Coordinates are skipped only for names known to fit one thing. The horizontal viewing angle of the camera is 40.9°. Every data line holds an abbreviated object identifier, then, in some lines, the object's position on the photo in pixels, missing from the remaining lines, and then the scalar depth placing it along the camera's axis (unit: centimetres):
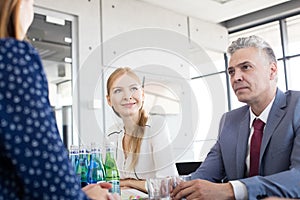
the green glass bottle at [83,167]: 143
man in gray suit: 135
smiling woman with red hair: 205
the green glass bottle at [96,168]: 144
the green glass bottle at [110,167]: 153
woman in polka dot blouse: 66
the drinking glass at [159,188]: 139
